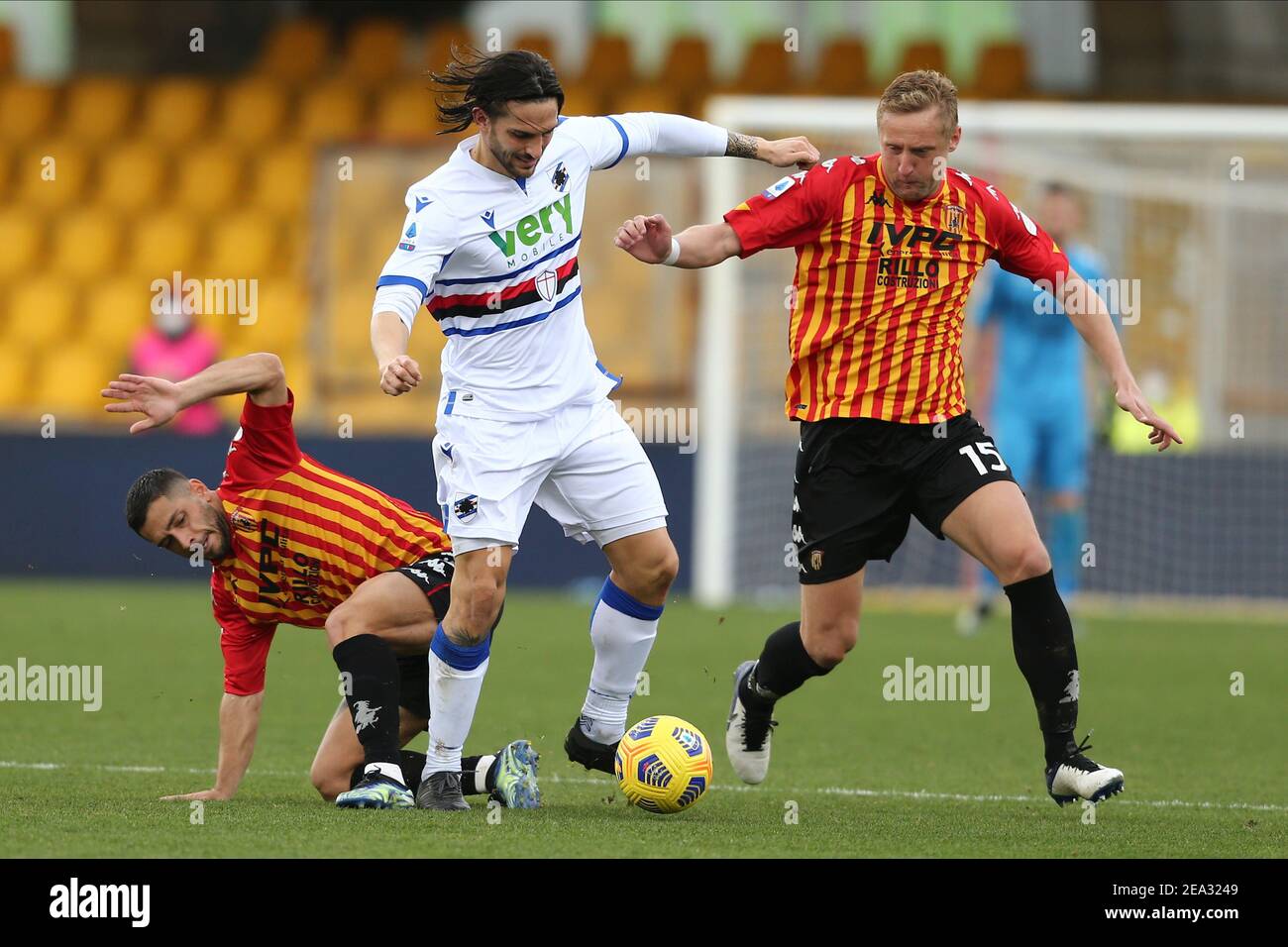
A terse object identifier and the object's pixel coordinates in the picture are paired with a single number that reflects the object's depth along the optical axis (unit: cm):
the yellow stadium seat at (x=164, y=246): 1717
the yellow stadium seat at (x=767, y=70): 1744
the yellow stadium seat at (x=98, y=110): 1839
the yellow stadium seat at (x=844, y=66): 1744
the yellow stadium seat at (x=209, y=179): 1759
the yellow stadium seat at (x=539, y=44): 1723
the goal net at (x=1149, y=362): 1302
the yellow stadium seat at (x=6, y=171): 1798
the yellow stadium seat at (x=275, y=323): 1630
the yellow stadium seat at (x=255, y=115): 1794
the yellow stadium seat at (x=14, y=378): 1616
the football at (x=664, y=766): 577
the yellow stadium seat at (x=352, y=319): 1573
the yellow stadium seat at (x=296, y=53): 1873
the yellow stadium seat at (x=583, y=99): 1675
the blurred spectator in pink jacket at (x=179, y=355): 1464
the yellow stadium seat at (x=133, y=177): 1783
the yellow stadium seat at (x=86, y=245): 1745
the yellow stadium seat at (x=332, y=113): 1764
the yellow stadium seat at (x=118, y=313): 1661
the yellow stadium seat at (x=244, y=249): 1698
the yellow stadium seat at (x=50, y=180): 1797
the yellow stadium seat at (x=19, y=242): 1747
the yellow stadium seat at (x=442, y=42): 1789
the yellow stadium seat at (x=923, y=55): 1734
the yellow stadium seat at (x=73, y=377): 1606
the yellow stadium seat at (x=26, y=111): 1833
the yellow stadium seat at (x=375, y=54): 1844
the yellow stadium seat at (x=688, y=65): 1753
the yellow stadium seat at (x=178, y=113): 1819
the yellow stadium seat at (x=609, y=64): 1769
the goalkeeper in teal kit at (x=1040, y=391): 1138
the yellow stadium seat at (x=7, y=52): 1897
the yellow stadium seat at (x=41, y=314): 1678
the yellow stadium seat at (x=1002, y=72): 1725
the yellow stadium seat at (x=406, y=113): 1731
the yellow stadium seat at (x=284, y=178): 1738
